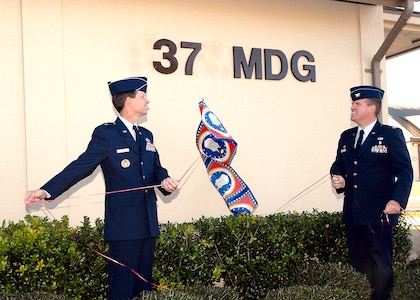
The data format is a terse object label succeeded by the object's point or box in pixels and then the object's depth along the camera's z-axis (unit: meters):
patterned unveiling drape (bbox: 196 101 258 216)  5.35
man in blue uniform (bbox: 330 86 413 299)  4.69
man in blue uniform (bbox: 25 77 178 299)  3.80
